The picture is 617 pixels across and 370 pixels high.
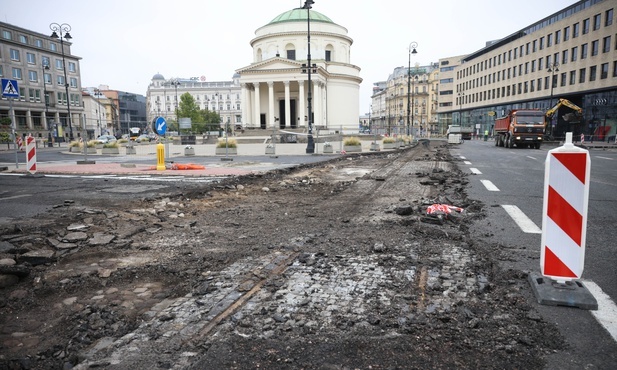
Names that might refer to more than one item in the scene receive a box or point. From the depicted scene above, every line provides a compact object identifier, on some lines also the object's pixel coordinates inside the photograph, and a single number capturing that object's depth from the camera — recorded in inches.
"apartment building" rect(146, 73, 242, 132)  5162.4
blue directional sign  617.4
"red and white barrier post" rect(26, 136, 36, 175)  565.6
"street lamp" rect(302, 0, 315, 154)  1035.9
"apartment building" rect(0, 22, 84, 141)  2755.9
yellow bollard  603.4
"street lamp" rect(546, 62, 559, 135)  2027.3
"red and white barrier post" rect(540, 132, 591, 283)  139.2
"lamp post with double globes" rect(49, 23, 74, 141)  1488.2
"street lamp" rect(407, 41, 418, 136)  1777.8
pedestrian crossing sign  608.8
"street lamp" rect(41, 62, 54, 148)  2026.3
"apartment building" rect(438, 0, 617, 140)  1841.8
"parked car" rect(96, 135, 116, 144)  2232.5
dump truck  1251.2
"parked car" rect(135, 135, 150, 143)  2108.0
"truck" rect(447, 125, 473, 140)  2844.5
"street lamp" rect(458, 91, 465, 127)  3566.4
